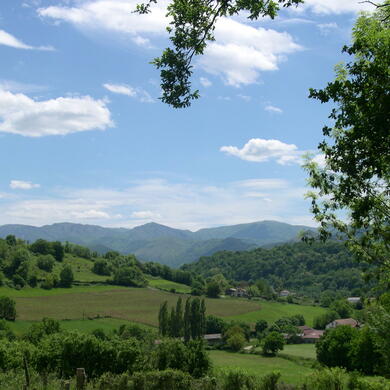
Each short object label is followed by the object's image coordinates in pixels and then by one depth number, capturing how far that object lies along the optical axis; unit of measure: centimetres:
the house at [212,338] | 10642
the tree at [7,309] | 9319
